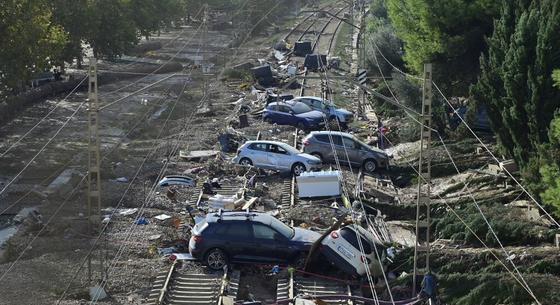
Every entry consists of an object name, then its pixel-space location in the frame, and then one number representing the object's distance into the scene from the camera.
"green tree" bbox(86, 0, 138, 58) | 64.19
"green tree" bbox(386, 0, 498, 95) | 40.03
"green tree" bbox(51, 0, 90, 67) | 59.28
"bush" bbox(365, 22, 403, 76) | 54.84
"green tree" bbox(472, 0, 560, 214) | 27.19
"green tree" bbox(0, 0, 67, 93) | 40.38
